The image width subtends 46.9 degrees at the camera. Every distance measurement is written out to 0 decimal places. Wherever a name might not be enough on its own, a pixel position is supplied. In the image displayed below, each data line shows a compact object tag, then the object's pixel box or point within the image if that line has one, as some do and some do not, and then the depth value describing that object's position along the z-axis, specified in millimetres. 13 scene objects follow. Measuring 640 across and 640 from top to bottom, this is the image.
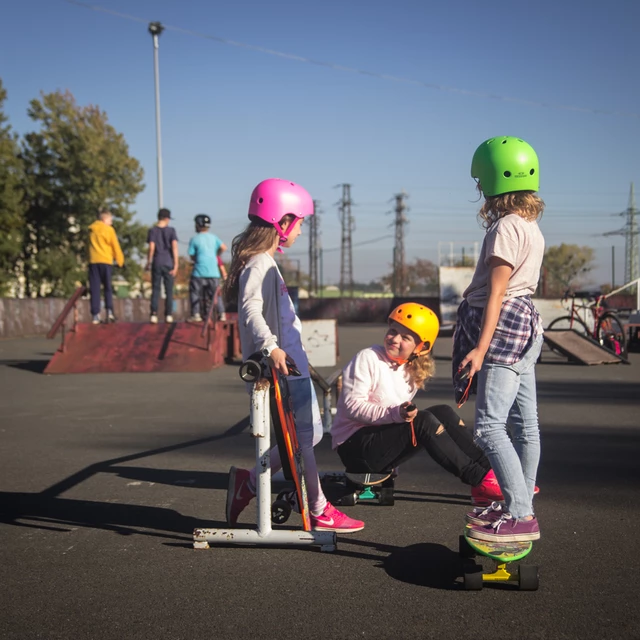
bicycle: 14656
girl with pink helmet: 3830
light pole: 33844
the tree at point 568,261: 87500
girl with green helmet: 3170
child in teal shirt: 13102
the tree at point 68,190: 41438
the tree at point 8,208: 38125
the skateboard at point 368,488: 4375
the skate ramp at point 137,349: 12734
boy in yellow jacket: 12773
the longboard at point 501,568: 3084
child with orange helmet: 4195
